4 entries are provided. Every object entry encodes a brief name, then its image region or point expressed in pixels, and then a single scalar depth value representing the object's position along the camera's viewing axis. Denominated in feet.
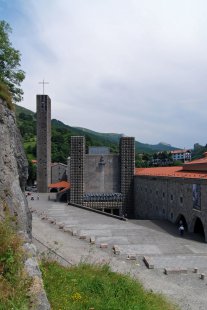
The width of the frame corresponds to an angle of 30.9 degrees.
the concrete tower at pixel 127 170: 176.76
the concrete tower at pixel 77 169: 174.09
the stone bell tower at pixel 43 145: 244.01
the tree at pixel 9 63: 70.49
